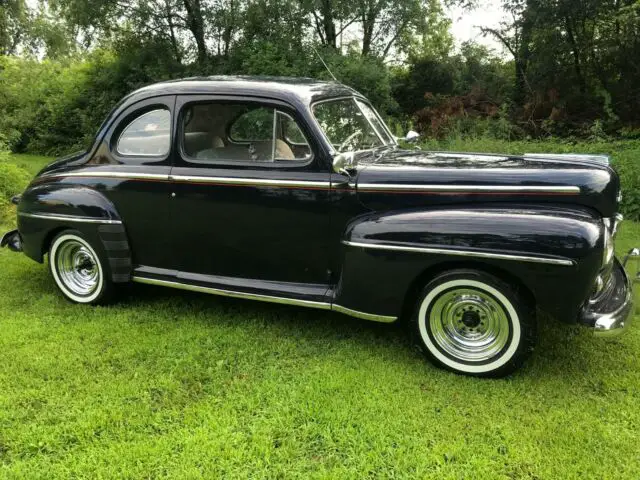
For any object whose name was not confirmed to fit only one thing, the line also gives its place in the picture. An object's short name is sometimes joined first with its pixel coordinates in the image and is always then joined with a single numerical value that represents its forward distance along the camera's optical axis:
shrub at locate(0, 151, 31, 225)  7.64
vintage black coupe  3.23
